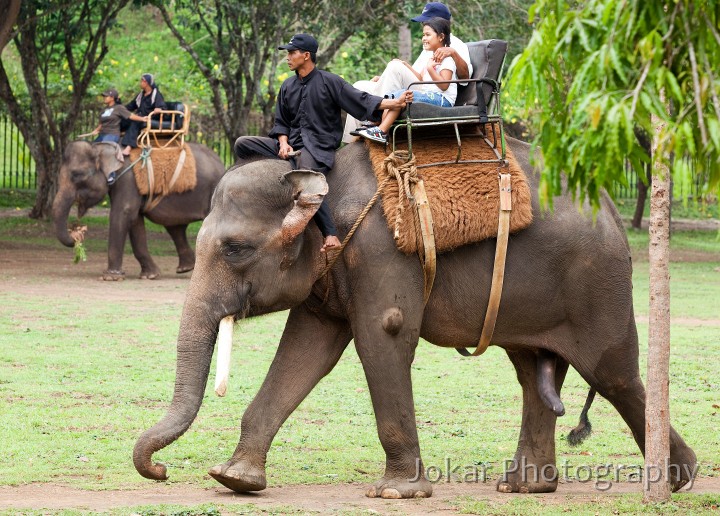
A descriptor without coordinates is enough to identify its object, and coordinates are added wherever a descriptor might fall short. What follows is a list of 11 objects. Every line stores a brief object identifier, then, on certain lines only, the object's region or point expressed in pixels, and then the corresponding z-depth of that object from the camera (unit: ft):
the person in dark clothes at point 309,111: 47.65
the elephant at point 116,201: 121.70
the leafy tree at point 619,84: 28.25
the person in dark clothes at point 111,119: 122.93
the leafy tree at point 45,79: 157.89
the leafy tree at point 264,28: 145.05
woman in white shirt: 47.65
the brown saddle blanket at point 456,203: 45.75
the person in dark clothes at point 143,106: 122.93
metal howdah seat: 47.26
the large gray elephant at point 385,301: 45.73
